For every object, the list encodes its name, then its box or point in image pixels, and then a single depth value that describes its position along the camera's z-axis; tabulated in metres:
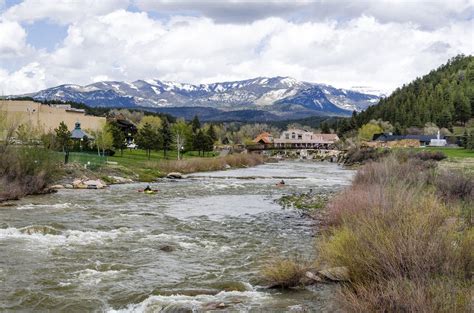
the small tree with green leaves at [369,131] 172.62
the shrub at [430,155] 62.64
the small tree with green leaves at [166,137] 106.39
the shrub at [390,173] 27.26
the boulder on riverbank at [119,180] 56.11
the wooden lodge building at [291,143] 194.04
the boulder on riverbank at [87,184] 48.72
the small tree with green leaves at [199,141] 120.38
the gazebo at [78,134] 100.02
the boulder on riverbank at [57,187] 45.34
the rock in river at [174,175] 67.20
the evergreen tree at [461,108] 170.38
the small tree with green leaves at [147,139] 99.44
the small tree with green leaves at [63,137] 75.11
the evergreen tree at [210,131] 142.41
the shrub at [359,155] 100.81
